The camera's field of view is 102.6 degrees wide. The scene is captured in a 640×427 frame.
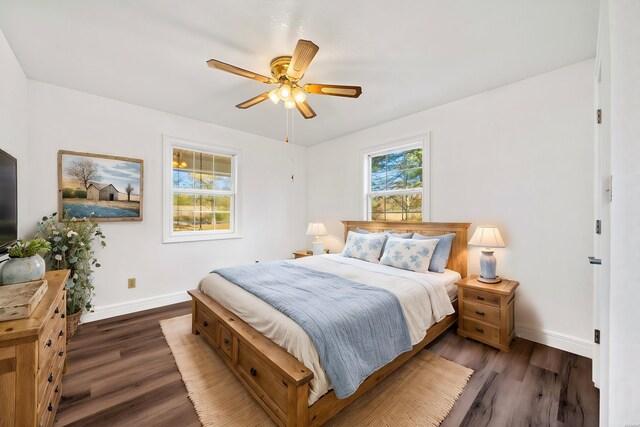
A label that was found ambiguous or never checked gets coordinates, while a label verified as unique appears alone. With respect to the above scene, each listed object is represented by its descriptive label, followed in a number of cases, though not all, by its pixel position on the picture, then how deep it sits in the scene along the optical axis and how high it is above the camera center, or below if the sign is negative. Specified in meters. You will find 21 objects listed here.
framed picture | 2.76 +0.29
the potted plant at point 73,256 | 2.50 -0.44
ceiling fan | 1.84 +1.02
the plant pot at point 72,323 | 2.49 -1.09
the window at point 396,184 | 3.44 +0.42
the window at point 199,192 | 3.51 +0.31
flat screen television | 1.64 +0.06
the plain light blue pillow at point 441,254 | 2.79 -0.46
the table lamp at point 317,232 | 4.15 -0.32
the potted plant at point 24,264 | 1.49 -0.32
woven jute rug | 1.57 -1.26
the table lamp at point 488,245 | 2.48 -0.31
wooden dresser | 1.07 -0.69
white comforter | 1.44 -0.71
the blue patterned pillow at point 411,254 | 2.74 -0.46
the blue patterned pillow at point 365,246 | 3.21 -0.44
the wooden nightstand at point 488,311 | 2.29 -0.92
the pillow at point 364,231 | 3.61 -0.27
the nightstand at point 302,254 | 4.24 -0.70
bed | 1.38 -0.89
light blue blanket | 1.44 -0.68
